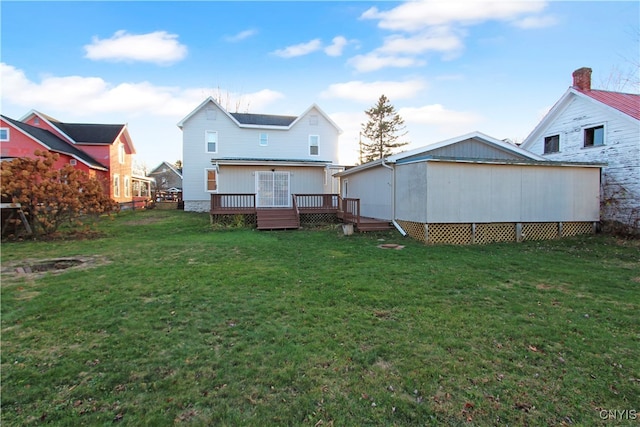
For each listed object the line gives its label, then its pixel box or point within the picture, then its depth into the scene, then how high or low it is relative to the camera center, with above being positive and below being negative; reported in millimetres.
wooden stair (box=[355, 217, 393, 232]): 12016 -1001
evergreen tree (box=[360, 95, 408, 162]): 38906 +9212
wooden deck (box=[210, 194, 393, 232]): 12430 -407
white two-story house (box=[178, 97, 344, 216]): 17344 +3522
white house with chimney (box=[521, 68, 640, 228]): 11328 +2616
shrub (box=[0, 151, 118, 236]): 10000 +430
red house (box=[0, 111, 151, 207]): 18734 +4134
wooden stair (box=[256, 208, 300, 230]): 13445 -799
